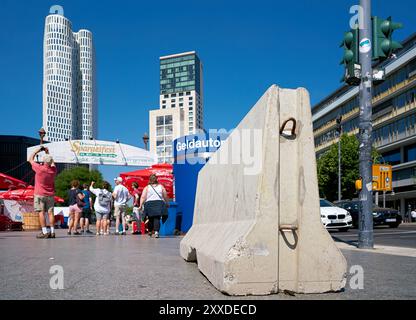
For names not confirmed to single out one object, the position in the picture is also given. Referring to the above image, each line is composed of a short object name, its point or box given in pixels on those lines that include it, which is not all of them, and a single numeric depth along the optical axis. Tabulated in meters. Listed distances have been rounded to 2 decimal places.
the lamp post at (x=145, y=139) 38.06
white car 19.14
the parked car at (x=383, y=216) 25.75
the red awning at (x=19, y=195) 23.64
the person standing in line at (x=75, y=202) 15.20
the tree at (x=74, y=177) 79.00
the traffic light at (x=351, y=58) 9.82
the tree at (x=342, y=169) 54.25
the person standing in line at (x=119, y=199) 15.85
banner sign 30.00
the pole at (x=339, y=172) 47.92
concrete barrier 3.40
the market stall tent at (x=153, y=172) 20.19
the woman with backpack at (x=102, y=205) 15.27
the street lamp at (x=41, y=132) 28.86
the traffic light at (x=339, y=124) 44.35
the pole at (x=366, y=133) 9.68
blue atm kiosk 14.85
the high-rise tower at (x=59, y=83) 181.62
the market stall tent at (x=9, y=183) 21.11
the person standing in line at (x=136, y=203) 17.34
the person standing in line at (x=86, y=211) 16.26
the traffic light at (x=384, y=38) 9.52
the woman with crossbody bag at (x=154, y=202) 12.69
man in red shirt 10.91
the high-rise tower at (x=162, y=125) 181.38
